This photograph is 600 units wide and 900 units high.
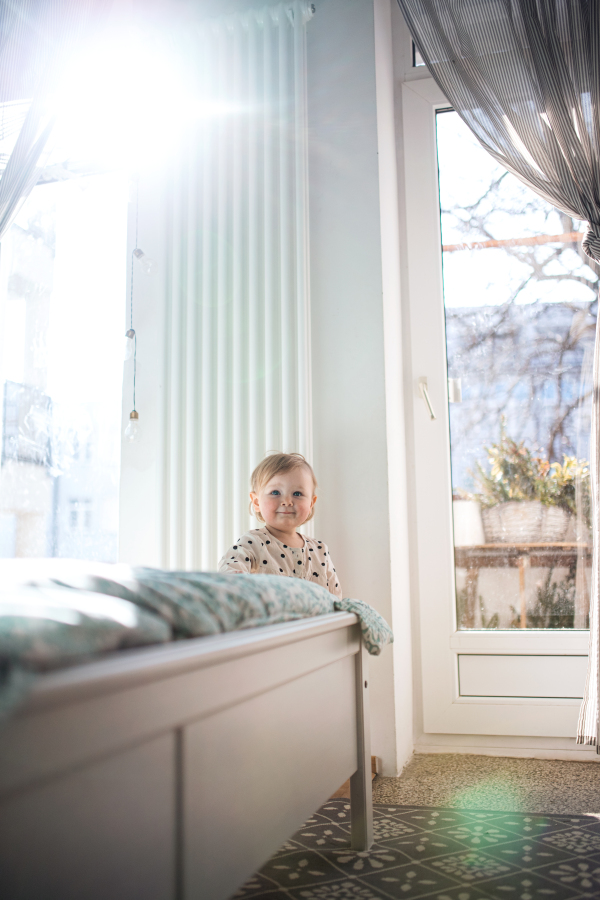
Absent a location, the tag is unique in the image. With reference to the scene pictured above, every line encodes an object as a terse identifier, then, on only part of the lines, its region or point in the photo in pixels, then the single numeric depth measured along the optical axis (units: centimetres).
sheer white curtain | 203
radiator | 196
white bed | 48
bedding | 49
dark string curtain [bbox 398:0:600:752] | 175
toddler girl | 168
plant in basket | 199
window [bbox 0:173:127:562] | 223
